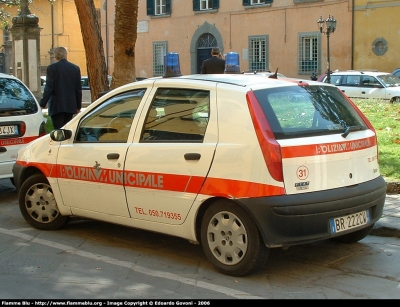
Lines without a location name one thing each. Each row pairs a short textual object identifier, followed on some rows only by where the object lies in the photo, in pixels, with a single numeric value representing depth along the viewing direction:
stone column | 19.88
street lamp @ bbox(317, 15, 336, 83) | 27.98
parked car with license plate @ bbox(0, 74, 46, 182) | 8.88
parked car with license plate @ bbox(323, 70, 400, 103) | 23.33
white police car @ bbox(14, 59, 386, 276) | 5.33
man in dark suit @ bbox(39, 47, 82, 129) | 10.49
